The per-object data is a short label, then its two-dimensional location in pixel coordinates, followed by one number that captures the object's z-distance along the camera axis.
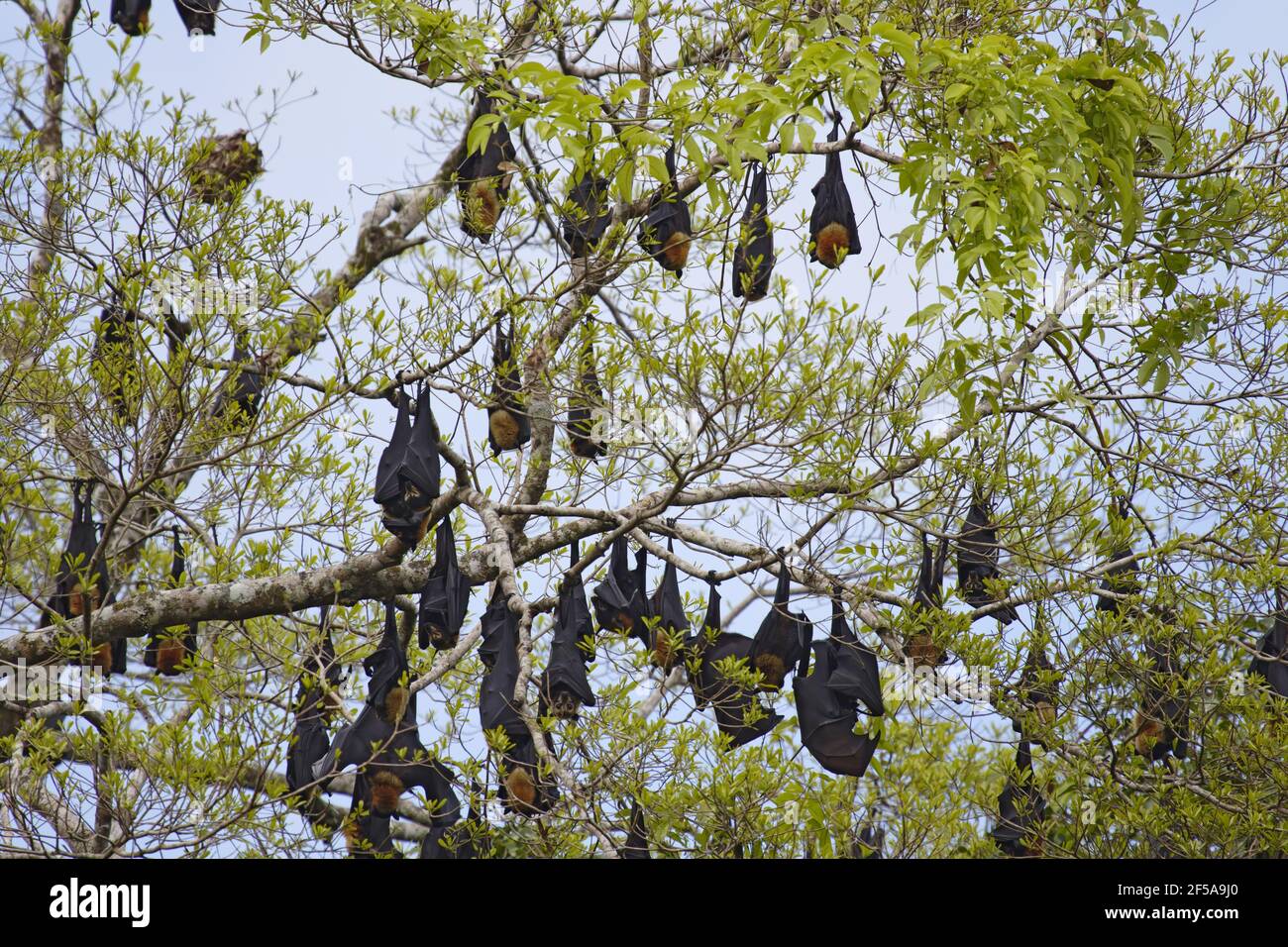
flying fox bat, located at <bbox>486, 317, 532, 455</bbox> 13.76
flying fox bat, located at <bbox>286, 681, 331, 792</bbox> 14.66
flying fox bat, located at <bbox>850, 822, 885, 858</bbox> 12.35
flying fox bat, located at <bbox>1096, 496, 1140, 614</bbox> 12.73
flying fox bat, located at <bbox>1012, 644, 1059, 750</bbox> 12.30
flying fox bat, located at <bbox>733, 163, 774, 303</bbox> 11.66
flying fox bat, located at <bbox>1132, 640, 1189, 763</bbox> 12.19
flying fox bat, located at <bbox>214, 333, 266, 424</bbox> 12.70
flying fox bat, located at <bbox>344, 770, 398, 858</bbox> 11.56
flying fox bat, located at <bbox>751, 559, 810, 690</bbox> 14.30
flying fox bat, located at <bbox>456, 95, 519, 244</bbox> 13.98
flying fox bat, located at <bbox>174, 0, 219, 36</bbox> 19.11
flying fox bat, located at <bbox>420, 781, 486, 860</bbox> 11.53
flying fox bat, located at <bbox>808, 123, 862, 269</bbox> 15.27
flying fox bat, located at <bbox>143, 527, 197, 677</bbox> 15.74
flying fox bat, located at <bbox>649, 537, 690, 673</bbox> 13.45
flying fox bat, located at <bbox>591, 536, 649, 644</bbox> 14.95
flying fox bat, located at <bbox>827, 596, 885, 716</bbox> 13.84
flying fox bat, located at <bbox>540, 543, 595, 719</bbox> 13.60
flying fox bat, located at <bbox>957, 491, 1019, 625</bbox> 12.89
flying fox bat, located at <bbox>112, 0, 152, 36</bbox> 20.67
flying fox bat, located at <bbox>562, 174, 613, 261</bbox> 13.20
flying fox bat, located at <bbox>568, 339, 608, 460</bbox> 13.38
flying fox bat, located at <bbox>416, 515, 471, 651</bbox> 14.37
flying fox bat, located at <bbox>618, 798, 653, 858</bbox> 11.12
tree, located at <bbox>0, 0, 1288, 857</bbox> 11.09
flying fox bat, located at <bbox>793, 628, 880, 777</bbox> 14.16
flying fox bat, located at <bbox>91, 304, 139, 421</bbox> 12.63
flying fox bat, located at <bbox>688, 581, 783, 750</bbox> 12.26
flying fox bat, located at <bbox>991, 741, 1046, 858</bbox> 12.49
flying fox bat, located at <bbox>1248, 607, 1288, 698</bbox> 14.27
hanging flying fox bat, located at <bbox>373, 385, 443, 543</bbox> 13.96
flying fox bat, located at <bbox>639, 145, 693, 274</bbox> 14.14
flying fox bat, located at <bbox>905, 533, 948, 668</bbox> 12.66
